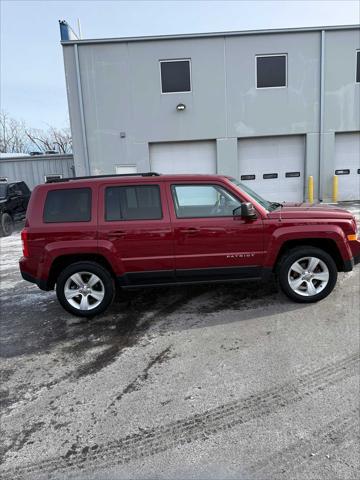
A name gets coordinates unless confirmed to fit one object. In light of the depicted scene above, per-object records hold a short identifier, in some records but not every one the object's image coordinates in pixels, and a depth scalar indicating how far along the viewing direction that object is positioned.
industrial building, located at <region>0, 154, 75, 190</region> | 18.30
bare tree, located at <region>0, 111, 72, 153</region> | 48.41
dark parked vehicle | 12.34
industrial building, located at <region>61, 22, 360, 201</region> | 14.55
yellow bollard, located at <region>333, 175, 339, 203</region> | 15.52
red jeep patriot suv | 4.58
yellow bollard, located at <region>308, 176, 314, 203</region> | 15.42
